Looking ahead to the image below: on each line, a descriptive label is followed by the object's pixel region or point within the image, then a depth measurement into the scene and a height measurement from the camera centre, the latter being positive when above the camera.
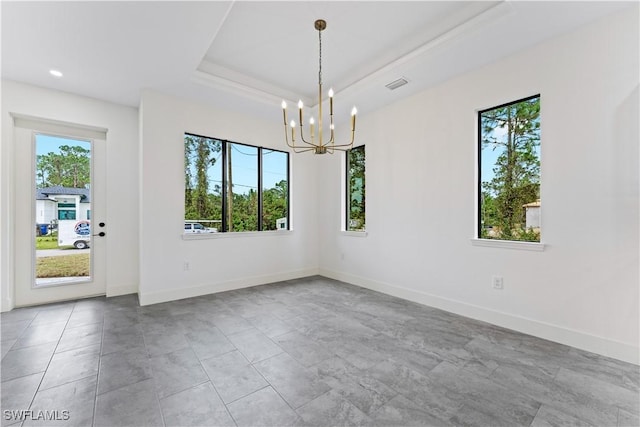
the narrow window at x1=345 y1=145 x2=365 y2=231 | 4.75 +0.42
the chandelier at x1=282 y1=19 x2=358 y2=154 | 2.74 +1.89
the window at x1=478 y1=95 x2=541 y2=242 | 2.90 +0.46
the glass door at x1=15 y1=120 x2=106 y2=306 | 3.54 -0.01
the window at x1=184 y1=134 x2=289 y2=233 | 4.21 +0.44
